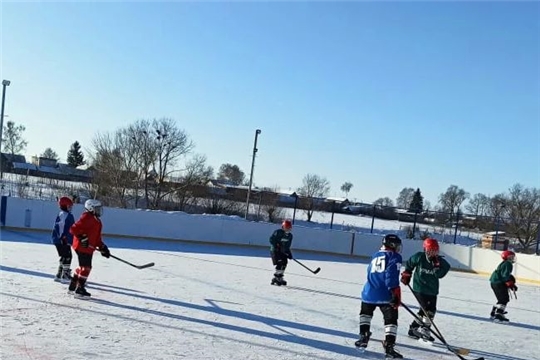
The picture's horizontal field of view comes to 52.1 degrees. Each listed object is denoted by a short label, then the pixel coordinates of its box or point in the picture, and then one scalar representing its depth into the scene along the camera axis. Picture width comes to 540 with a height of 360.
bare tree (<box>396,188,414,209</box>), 65.20
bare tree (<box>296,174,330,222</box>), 44.81
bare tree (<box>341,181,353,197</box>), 60.98
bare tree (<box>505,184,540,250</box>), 18.19
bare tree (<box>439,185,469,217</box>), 48.91
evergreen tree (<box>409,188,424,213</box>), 49.72
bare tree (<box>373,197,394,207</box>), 51.12
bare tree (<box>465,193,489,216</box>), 41.61
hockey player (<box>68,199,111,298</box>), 6.32
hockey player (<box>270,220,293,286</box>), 9.00
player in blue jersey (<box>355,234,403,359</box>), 4.88
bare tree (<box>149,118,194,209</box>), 34.34
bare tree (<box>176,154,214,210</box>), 32.84
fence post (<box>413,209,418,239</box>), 18.19
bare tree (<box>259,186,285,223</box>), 22.58
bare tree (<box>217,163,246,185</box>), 42.70
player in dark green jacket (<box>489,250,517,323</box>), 7.81
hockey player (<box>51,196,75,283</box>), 7.20
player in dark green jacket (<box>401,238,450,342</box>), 6.18
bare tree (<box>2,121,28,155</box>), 42.50
